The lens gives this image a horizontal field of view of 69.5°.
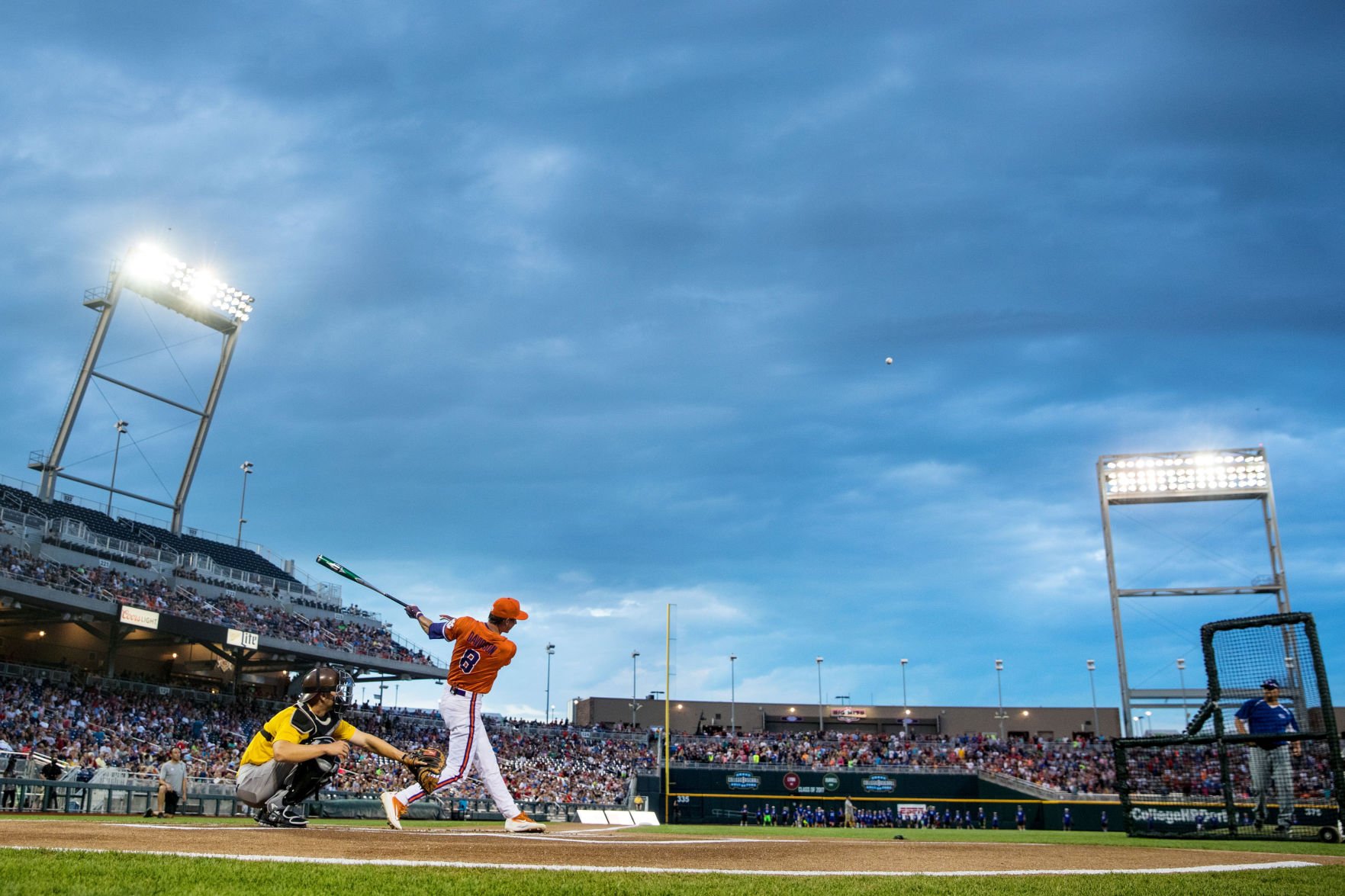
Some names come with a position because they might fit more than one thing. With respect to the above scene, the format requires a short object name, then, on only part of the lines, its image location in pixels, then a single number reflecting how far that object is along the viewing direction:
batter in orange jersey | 9.11
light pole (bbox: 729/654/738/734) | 69.03
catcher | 7.47
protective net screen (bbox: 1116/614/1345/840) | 12.89
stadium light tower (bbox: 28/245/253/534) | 40.03
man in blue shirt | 13.12
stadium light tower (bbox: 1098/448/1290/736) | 36.09
